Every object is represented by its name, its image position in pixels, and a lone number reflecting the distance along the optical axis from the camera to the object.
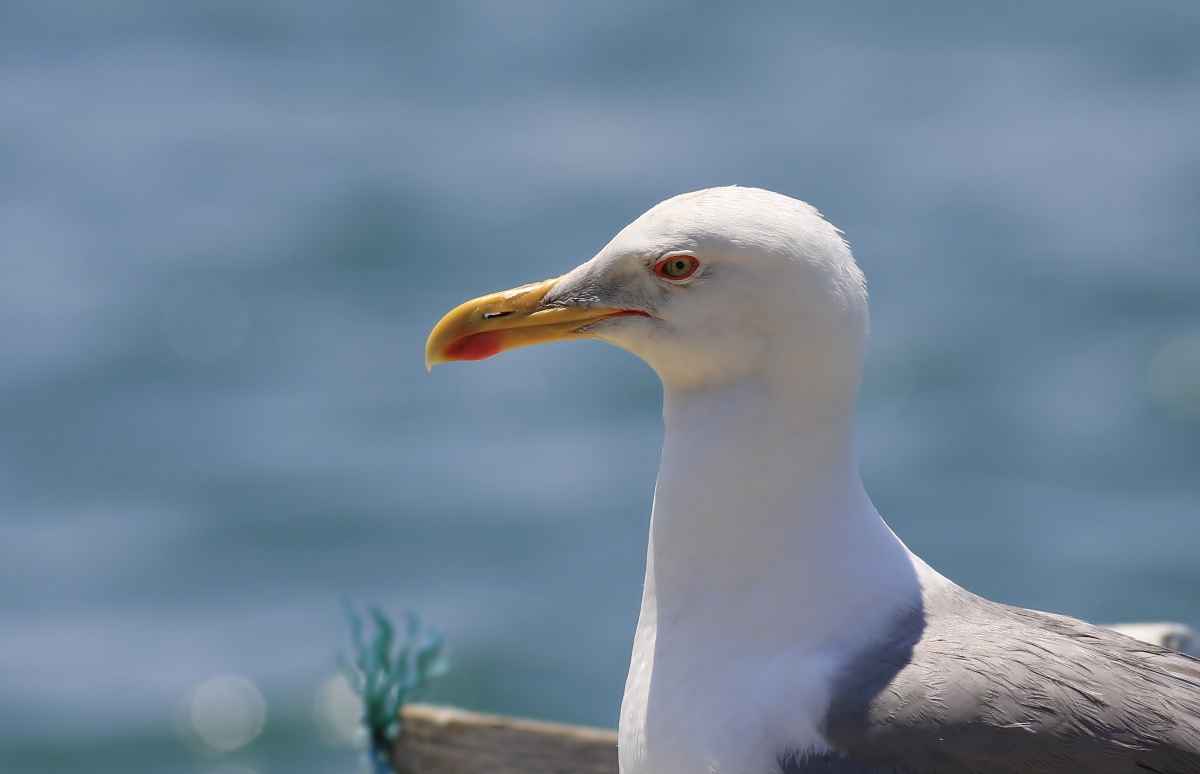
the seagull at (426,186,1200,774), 5.74
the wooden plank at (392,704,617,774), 9.52
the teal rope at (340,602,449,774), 9.48
